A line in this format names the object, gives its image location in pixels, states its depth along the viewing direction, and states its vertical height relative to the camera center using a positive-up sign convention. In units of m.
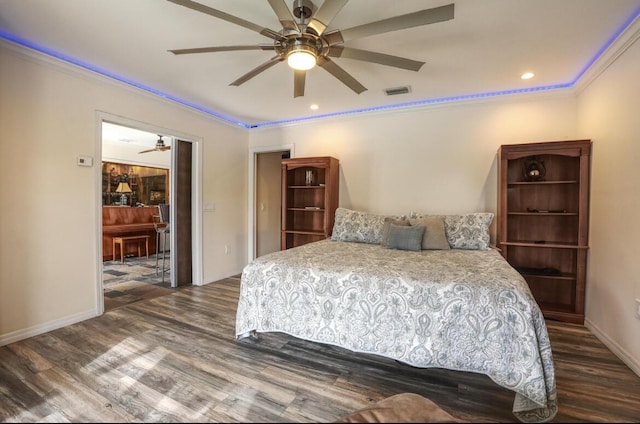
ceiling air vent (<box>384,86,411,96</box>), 3.27 +1.31
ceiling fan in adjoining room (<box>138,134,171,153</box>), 5.64 +1.09
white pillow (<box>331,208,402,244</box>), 3.40 -0.31
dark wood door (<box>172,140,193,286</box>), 4.02 -0.22
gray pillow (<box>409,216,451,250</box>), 2.95 -0.35
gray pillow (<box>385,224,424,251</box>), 2.90 -0.37
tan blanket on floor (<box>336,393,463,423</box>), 1.04 -0.82
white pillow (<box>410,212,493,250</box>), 2.99 -0.30
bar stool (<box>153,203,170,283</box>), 4.70 -0.41
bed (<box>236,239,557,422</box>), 1.60 -0.74
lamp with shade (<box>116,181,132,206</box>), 6.54 +0.20
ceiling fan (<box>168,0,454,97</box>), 1.54 +1.04
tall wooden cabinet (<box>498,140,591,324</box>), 2.88 -0.19
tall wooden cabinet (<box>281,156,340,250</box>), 4.02 +0.04
